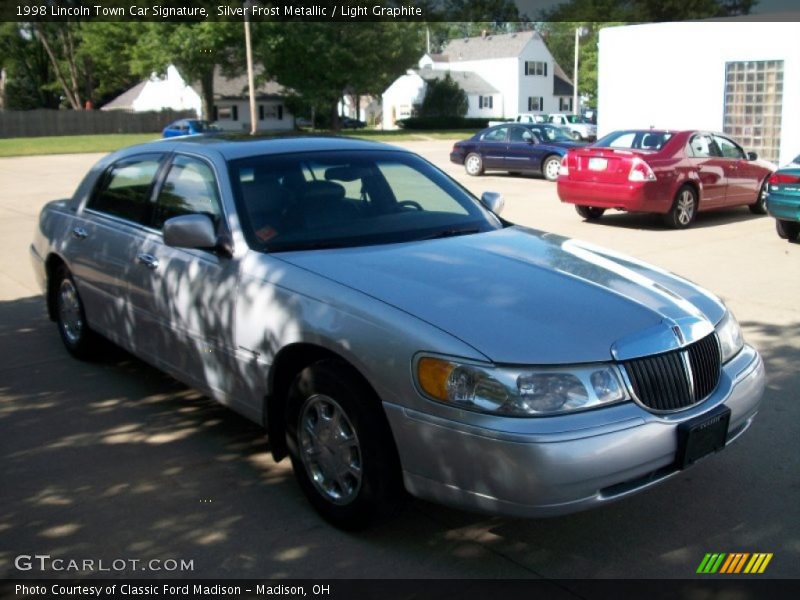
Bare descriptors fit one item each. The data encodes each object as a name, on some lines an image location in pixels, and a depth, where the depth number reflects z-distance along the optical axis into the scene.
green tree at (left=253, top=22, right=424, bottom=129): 55.16
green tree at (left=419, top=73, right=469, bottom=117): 71.12
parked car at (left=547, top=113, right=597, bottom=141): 39.97
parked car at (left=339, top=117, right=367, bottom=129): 74.26
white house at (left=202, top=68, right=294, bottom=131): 73.62
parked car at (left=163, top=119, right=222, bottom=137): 43.88
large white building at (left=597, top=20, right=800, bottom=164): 19.59
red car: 13.03
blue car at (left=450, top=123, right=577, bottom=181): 22.92
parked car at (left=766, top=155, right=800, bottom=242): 11.09
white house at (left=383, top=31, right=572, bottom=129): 76.25
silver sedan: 3.32
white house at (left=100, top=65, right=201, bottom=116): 76.50
